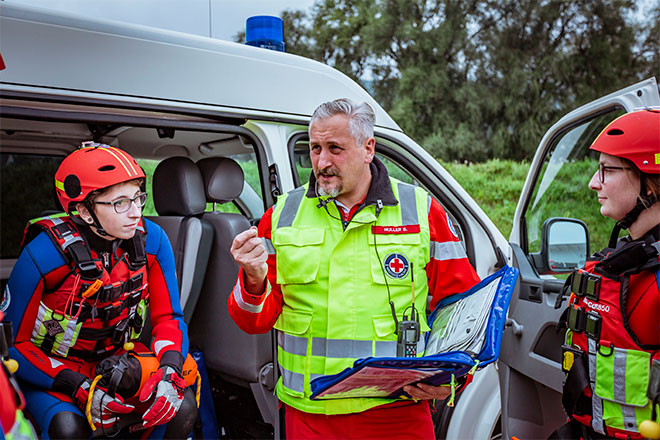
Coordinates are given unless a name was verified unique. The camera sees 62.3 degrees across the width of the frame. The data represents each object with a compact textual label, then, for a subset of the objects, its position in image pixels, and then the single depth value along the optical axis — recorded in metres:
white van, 2.12
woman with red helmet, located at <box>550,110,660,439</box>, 1.61
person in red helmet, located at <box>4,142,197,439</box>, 2.16
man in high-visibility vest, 2.01
